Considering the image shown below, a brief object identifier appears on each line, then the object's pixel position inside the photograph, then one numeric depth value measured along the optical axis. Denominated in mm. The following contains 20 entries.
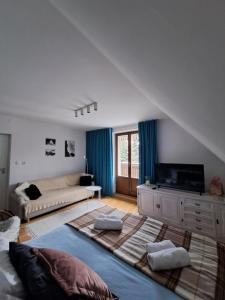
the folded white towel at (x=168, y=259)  1293
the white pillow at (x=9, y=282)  916
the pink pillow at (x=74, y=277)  931
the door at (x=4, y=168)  3900
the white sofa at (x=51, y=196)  3316
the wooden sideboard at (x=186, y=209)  2703
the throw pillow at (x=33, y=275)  904
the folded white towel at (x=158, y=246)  1479
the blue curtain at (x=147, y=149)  4113
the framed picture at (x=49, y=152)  4758
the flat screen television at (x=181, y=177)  3104
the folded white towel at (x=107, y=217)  2059
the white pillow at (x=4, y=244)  1374
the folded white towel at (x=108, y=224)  1902
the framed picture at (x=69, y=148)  5324
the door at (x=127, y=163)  4902
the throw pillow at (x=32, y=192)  3617
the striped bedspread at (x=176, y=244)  1134
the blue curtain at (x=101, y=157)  5223
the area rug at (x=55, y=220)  2930
